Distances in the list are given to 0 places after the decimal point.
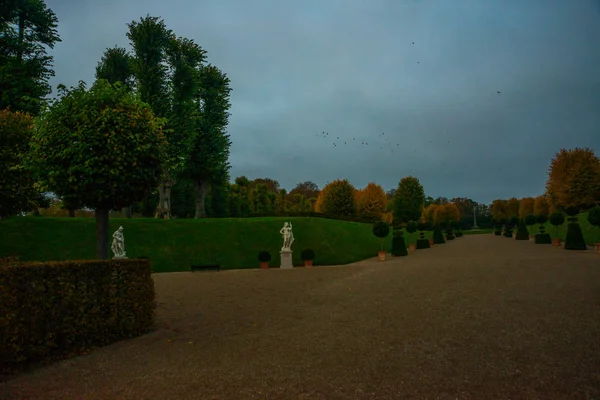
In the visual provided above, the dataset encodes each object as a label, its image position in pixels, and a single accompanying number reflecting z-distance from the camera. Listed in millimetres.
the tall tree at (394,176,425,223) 65688
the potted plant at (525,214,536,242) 44322
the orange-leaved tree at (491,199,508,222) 97012
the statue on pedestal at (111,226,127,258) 22312
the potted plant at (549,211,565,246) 32875
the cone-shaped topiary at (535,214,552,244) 36594
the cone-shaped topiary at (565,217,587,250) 27625
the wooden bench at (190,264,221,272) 23594
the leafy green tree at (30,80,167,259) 9633
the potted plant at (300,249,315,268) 25453
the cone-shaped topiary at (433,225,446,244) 47344
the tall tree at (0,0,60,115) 26750
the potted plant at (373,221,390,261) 27016
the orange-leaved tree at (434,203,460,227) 88062
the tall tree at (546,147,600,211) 44812
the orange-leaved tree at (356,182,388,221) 56906
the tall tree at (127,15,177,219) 30312
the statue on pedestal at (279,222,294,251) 24891
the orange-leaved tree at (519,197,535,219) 85088
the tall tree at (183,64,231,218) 35219
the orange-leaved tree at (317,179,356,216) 53125
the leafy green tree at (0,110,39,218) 16734
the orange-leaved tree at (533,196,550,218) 72938
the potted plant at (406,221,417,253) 38900
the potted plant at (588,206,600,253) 24781
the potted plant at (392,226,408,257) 29844
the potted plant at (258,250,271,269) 25250
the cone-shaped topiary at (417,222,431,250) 38531
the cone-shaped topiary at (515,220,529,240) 46469
